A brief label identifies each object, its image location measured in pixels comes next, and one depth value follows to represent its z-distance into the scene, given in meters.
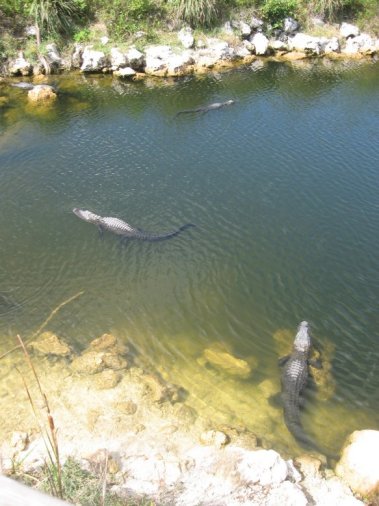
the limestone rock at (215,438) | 8.72
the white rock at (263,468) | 7.64
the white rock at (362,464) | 7.89
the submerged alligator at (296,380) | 9.38
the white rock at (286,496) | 7.32
